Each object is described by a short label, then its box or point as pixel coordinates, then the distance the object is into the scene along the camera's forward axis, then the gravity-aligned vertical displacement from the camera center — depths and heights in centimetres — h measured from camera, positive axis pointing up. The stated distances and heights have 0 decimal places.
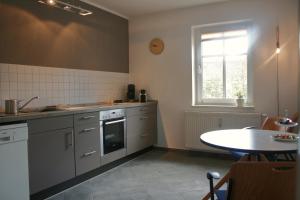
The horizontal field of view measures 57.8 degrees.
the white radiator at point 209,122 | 410 -45
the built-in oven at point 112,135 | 369 -58
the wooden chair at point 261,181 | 127 -41
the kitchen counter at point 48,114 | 246 -19
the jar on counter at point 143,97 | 490 -5
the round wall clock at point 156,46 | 491 +88
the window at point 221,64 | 432 +50
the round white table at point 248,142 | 190 -38
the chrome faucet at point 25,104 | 314 -11
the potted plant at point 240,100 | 423 -10
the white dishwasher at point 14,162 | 233 -60
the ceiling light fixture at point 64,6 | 322 +113
